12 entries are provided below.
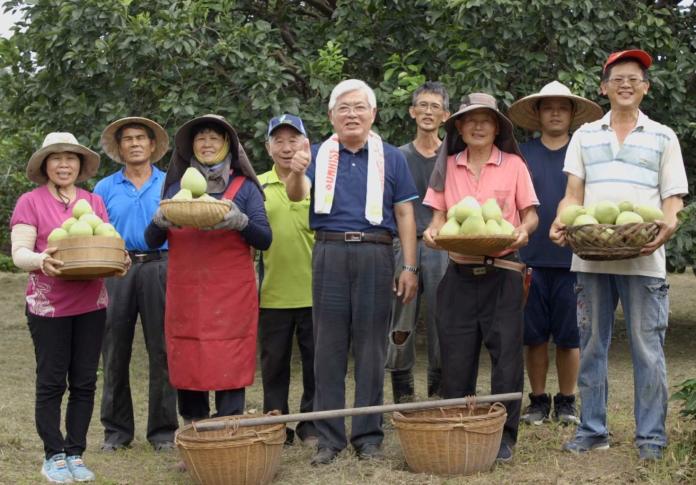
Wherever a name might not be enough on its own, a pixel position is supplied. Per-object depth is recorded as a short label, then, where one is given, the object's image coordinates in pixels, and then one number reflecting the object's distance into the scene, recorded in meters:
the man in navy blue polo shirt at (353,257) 5.36
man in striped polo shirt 5.15
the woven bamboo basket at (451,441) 4.98
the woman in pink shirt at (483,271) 5.31
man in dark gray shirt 6.63
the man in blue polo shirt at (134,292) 5.98
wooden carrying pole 4.84
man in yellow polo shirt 5.93
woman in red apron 5.36
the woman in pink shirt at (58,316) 5.14
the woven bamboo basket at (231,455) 4.80
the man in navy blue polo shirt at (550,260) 6.09
